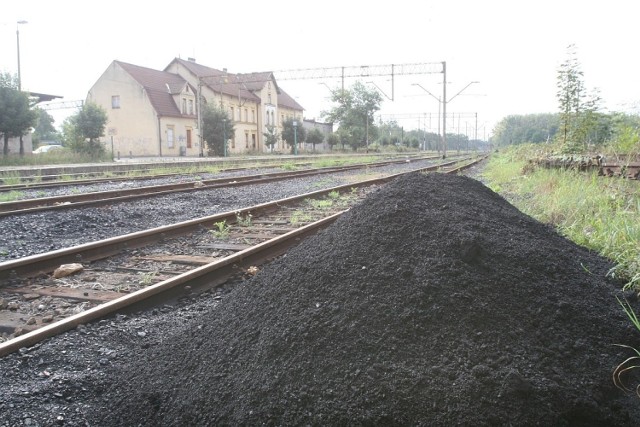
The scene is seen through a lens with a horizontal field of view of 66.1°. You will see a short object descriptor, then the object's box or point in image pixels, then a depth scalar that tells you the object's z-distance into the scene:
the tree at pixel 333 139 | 73.50
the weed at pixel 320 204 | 9.38
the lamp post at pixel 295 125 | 56.36
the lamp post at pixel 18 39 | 28.38
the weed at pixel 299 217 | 7.64
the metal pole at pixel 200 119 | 38.84
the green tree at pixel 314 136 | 65.12
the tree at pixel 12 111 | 27.56
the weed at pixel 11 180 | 14.89
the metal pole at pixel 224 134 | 45.29
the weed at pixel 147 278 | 4.50
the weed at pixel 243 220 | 7.51
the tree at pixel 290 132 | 60.69
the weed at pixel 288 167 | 22.57
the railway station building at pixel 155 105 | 49.69
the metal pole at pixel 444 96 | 36.49
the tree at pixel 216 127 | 46.00
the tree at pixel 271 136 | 60.66
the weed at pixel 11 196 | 10.70
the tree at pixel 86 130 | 32.41
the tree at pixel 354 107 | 77.31
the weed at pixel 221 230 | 6.66
